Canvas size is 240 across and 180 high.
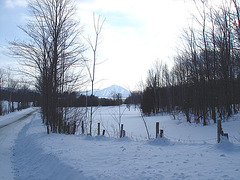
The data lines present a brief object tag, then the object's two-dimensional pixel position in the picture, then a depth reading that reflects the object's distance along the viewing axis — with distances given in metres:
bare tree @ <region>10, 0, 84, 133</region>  12.13
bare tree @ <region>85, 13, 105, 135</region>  10.47
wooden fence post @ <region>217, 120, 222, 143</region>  6.53
